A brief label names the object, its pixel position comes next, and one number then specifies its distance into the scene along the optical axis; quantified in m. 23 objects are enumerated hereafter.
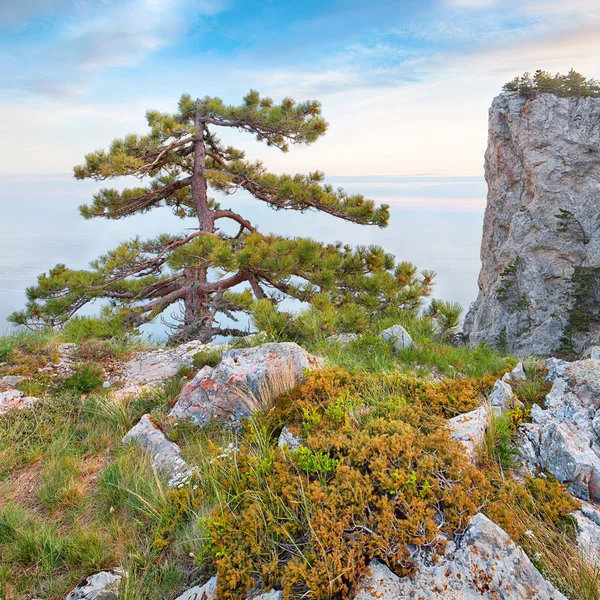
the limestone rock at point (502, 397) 4.24
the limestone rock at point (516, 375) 4.95
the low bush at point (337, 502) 2.49
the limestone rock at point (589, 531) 2.80
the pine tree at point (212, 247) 9.22
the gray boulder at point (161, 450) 3.95
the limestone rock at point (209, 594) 2.45
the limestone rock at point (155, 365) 6.45
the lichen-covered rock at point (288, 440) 3.58
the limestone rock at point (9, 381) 6.14
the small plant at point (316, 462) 3.02
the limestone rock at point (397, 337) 6.56
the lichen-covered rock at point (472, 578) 2.36
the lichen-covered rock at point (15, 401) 5.57
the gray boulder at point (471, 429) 3.46
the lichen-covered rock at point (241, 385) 4.73
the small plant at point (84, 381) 6.20
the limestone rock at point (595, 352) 5.39
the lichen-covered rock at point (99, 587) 2.94
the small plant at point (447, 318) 7.66
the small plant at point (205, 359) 6.61
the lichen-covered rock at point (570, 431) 3.40
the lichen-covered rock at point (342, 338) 6.96
